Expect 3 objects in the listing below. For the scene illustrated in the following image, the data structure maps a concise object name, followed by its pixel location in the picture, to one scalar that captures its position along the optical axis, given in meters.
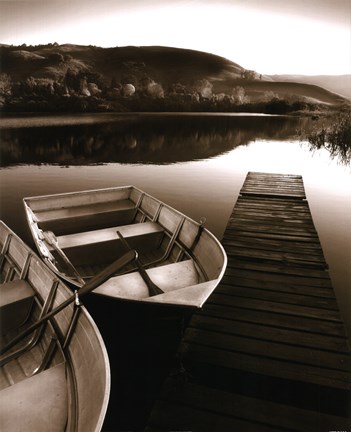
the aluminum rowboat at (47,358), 2.42
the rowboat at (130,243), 4.12
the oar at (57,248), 4.87
